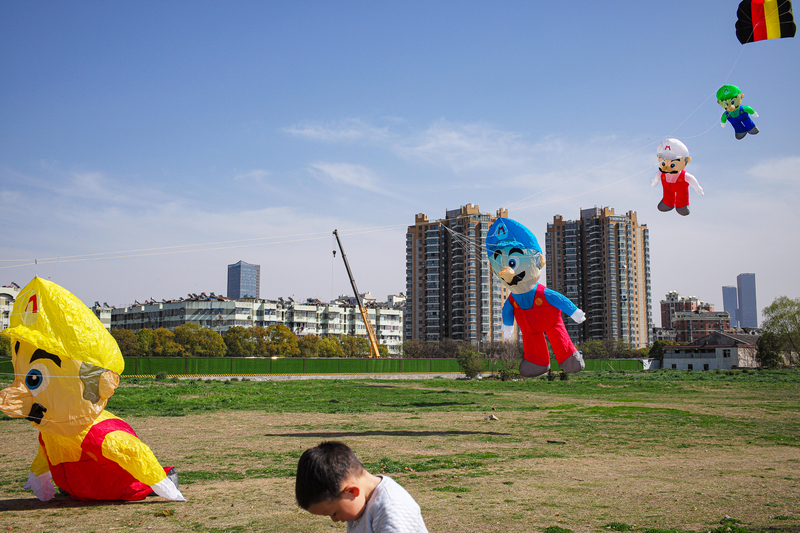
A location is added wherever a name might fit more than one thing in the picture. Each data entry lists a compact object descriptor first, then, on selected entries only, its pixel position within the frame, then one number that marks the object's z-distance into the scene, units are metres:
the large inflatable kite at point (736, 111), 15.41
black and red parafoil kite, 12.33
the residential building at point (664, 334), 173.88
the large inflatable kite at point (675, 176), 16.20
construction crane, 77.24
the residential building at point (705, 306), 190.40
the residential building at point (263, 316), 107.00
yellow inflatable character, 9.08
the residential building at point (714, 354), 87.44
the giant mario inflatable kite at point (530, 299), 16.44
